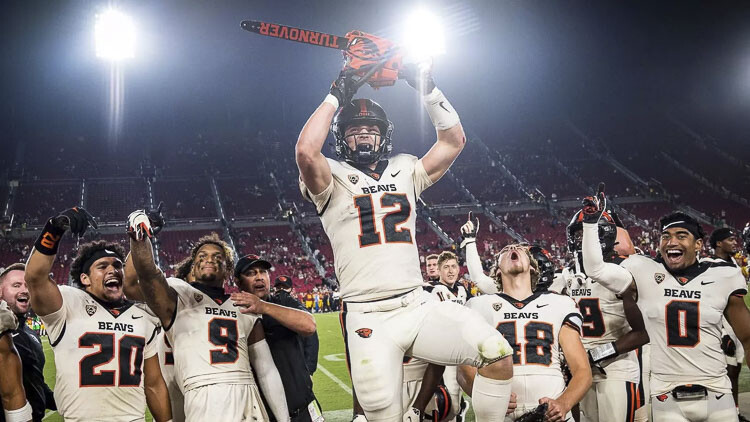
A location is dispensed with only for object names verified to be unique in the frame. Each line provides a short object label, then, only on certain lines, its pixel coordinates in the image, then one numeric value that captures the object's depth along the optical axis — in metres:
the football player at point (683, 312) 4.40
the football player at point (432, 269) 8.96
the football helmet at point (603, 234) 5.37
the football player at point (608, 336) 4.98
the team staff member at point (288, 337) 4.54
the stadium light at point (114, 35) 33.66
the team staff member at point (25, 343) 4.86
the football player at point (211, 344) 4.14
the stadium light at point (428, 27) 31.69
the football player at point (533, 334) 4.13
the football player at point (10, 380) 4.07
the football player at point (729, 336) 6.70
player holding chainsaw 3.25
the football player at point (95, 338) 3.90
